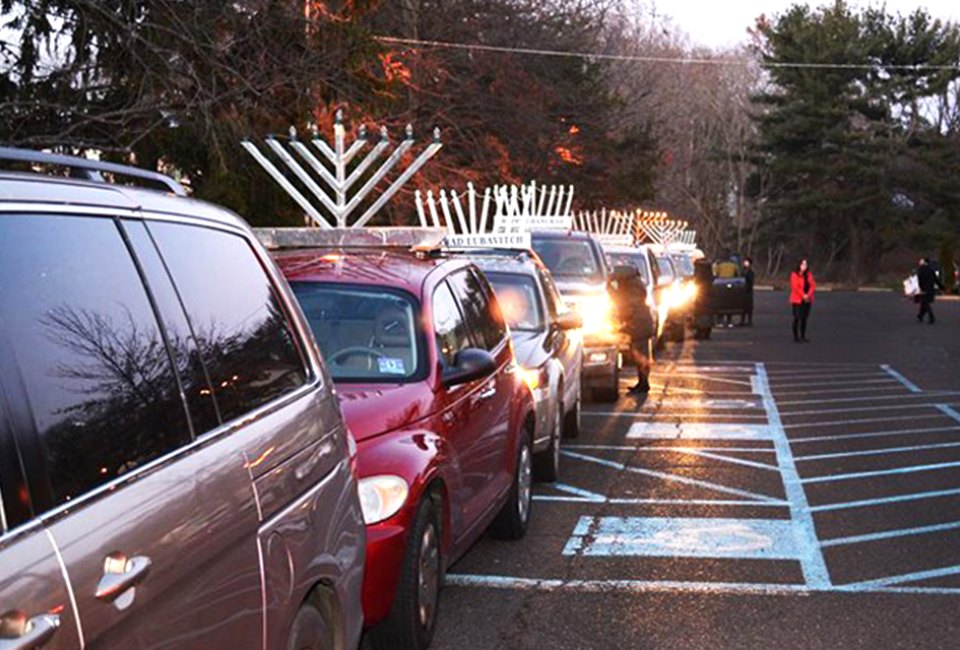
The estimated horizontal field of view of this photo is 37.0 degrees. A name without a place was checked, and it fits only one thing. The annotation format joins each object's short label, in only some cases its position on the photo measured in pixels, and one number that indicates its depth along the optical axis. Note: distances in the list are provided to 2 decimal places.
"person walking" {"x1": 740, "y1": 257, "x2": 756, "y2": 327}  36.44
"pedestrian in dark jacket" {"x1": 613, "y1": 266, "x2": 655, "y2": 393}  17.78
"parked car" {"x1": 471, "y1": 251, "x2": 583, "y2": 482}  10.83
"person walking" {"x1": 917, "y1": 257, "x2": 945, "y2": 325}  37.19
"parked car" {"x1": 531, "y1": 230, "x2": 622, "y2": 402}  17.14
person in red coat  29.17
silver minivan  2.52
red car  6.04
